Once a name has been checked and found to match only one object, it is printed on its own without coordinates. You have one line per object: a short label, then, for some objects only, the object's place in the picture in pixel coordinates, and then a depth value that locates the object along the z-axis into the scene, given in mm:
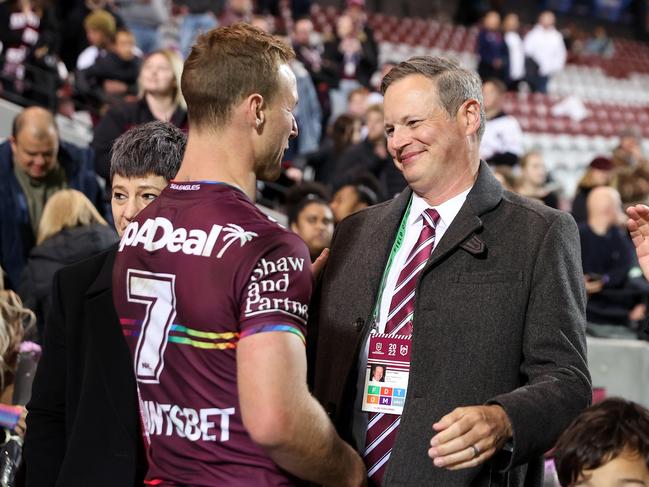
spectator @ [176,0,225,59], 11258
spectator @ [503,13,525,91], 17359
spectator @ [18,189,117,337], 5238
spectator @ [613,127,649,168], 10641
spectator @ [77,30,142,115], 9023
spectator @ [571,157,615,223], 8609
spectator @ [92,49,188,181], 6492
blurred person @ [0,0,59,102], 9406
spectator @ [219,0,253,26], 10961
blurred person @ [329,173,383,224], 7105
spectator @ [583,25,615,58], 24483
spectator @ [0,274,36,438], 3732
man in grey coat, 2477
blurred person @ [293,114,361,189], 9039
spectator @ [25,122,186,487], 2568
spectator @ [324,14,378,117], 12344
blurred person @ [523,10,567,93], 18531
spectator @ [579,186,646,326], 7309
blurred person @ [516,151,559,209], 8859
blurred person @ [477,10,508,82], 16453
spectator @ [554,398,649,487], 2502
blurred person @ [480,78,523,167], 9289
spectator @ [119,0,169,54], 11312
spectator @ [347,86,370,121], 10594
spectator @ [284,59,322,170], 10039
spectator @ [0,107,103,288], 5930
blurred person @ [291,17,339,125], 11445
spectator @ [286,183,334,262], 6379
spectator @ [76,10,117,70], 9500
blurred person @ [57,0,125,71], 10711
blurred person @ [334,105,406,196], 8164
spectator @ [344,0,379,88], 12711
